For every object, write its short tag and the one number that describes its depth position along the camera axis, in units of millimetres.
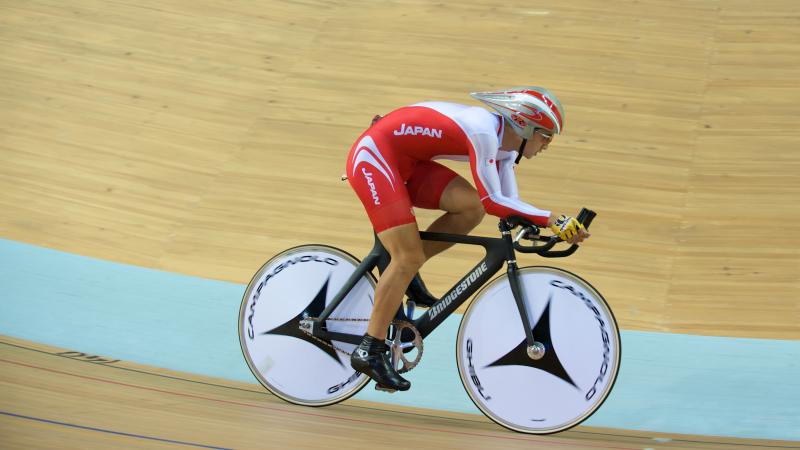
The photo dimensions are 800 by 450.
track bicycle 6441
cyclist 6180
